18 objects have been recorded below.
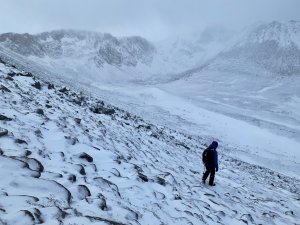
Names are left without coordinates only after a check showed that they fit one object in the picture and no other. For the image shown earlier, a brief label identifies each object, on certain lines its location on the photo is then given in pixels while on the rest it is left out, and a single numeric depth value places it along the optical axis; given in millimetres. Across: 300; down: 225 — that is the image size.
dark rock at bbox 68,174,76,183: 4520
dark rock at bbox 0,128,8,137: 4971
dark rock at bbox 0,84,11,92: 7204
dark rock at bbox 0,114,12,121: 5591
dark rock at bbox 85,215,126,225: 3631
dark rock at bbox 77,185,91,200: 4183
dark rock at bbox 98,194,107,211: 4071
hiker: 6938
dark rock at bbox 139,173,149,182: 5636
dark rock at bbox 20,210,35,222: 3282
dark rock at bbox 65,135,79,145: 5889
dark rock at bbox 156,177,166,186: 5854
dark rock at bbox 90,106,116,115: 10193
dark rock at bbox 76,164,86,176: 4905
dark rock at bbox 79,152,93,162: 5480
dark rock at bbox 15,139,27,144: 4955
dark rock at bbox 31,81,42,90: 9483
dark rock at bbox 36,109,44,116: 6648
